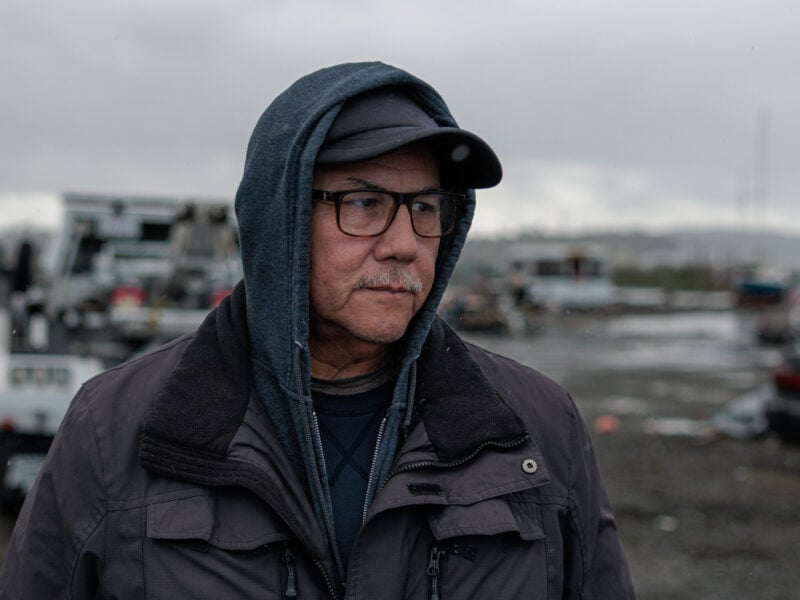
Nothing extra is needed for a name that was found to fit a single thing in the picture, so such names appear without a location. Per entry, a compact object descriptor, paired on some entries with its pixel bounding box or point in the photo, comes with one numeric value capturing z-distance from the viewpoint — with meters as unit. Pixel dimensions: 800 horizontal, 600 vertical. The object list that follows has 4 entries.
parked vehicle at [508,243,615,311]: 37.34
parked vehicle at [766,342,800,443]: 9.93
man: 1.92
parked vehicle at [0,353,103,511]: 6.23
